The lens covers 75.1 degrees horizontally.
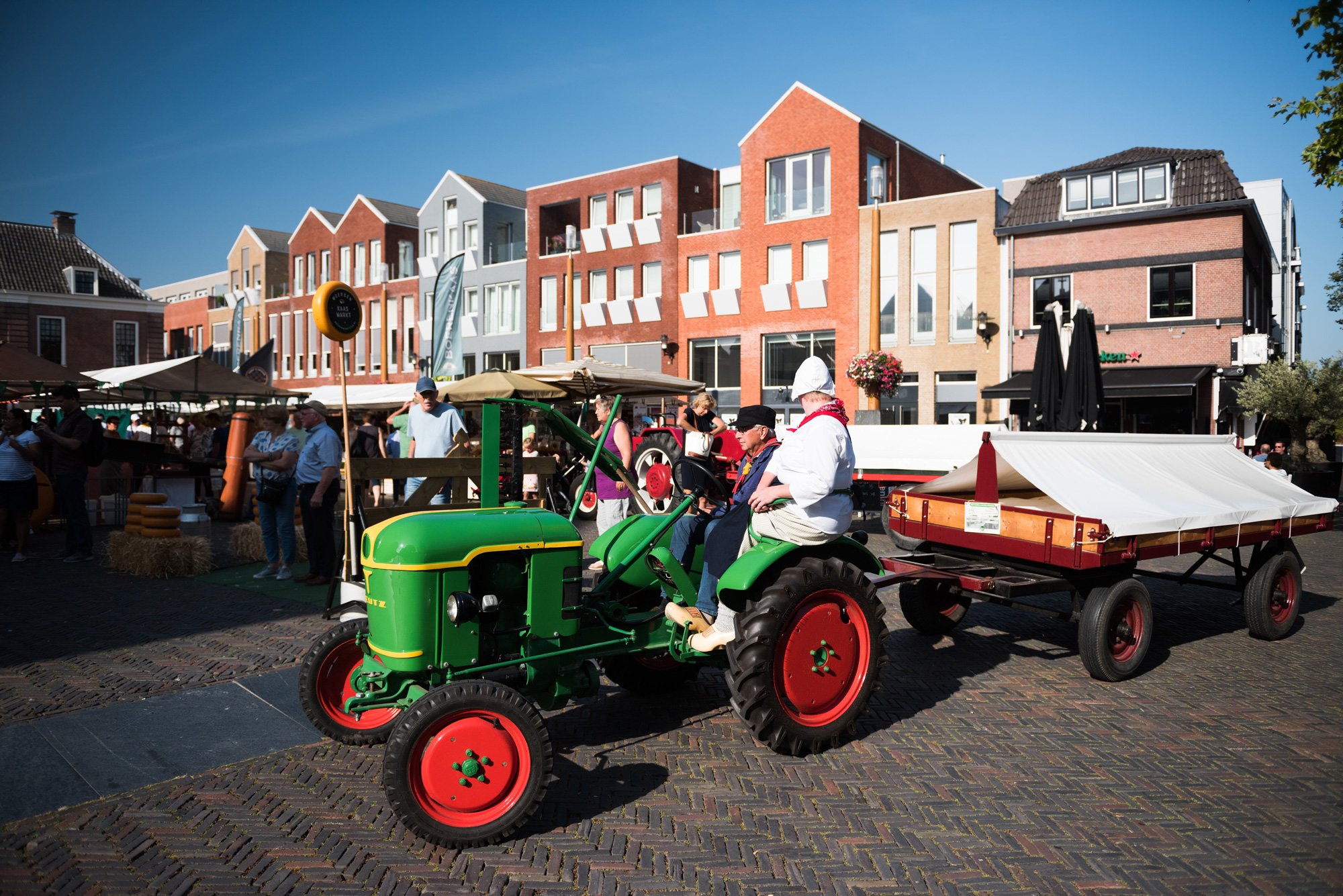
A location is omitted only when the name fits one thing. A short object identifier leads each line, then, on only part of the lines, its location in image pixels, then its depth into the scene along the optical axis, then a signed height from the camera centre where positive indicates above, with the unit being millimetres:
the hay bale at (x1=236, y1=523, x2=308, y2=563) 10344 -1395
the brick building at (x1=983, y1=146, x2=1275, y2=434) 22594 +4186
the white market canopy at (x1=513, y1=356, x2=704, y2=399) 13258 +769
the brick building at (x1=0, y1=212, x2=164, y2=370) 41031 +6042
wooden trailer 5719 -728
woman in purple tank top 7668 -578
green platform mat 8141 -1572
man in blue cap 8375 +14
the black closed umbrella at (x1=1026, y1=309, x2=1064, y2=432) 10625 +559
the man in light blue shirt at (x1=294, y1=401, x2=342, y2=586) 8234 -445
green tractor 3430 -1027
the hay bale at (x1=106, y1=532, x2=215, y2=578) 9062 -1350
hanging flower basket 25719 +1665
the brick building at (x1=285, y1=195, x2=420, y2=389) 41344 +7097
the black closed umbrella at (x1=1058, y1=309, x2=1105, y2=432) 9992 +488
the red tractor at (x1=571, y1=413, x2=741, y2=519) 4422 -220
